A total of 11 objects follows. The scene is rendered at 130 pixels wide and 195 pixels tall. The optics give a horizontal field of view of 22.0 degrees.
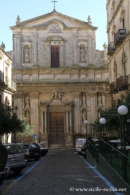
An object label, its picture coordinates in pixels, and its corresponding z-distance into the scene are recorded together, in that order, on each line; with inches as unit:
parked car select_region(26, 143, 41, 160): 912.0
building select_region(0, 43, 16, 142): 1172.3
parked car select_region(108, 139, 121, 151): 809.2
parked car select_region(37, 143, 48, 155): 1128.2
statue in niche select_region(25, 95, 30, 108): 1527.3
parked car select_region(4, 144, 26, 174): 551.8
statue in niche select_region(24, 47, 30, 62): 1563.7
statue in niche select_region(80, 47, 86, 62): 1576.0
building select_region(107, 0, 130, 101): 971.3
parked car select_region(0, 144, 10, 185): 388.7
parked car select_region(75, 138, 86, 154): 1064.1
